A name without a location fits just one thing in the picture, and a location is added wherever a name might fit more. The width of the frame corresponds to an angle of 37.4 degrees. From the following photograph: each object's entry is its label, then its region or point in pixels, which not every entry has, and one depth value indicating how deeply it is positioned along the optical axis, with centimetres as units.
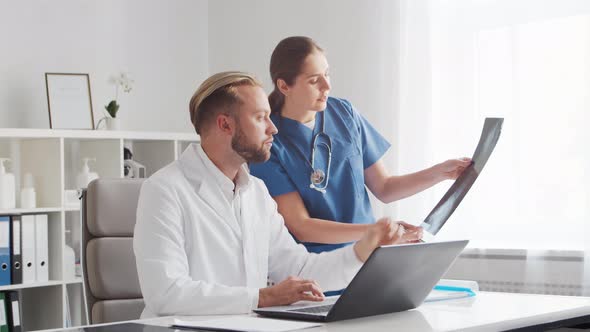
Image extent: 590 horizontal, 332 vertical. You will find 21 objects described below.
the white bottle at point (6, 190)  373
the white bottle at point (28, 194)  385
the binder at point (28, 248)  380
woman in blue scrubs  216
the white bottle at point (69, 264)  391
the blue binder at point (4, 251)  372
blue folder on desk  178
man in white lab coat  163
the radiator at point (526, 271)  345
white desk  139
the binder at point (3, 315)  375
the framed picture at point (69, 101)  406
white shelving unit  390
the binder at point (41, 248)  386
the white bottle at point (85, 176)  405
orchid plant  436
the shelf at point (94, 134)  374
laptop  142
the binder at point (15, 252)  376
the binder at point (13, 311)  376
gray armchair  207
